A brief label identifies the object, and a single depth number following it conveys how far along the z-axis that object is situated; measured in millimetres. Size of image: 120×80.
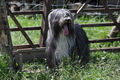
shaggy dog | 8773
